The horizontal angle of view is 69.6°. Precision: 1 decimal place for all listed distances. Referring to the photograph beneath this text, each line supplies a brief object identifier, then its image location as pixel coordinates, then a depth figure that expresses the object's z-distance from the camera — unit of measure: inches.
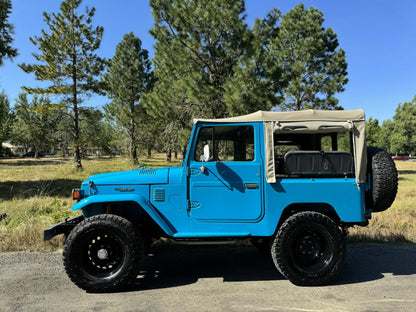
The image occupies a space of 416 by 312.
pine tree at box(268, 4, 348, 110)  822.5
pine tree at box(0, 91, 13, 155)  1514.0
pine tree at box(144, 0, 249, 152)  547.5
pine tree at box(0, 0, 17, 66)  516.1
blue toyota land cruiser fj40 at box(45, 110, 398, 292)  148.4
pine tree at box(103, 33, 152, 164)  1143.0
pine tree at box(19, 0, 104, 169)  745.0
